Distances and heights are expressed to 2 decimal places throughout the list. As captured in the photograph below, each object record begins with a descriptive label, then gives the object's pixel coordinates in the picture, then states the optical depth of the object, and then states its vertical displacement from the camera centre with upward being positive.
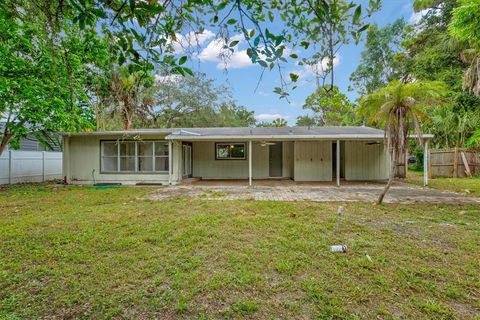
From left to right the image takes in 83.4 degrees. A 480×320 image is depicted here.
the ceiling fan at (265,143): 12.33 +0.72
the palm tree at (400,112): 6.23 +1.11
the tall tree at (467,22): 5.78 +3.10
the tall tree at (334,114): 24.78 +4.55
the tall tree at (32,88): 8.43 +2.35
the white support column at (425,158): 10.11 +0.01
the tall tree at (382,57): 24.31 +9.40
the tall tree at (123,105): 14.54 +3.42
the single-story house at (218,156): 11.10 +0.13
